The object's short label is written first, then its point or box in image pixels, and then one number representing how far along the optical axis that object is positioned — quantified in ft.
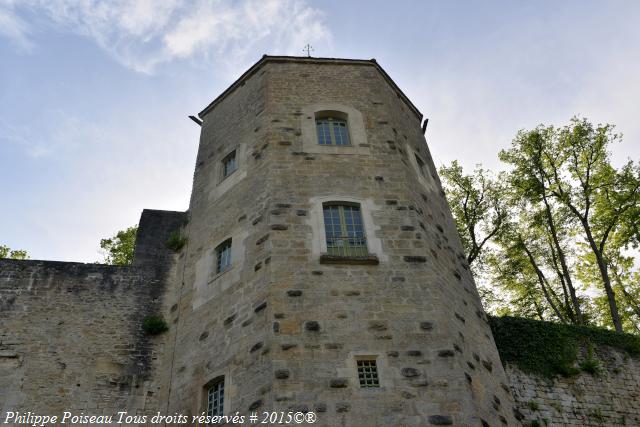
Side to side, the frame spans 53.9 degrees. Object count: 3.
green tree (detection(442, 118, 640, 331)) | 72.59
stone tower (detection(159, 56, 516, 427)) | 32.37
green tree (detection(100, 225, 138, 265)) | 68.23
